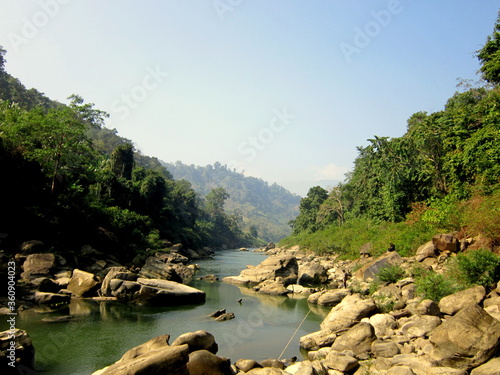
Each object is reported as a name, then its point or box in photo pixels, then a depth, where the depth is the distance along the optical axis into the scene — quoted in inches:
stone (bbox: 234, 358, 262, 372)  344.2
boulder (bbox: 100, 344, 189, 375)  265.0
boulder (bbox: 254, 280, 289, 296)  807.7
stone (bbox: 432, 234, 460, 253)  578.9
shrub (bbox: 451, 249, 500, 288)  410.6
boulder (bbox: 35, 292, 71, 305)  587.2
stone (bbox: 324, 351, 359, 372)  334.0
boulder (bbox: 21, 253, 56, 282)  680.4
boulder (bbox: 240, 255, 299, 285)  943.7
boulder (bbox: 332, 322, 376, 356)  370.5
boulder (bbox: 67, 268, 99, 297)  676.1
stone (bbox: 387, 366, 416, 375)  290.2
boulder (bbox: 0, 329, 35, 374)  301.3
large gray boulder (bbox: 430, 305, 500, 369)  288.5
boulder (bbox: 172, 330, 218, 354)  339.9
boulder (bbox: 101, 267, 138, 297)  692.1
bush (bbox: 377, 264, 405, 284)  591.7
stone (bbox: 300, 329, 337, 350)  419.8
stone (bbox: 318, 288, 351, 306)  653.3
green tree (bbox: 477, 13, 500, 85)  658.8
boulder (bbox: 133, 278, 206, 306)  656.4
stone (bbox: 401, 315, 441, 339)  362.6
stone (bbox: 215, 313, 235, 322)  568.2
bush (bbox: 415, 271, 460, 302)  438.0
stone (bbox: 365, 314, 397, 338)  395.5
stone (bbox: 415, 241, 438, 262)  603.5
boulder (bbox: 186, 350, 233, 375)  301.3
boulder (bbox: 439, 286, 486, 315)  378.9
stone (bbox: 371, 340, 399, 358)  343.9
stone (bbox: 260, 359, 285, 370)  364.5
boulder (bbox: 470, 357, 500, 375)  264.8
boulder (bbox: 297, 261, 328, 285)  911.0
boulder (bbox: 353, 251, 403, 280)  668.1
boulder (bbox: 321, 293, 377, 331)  440.1
